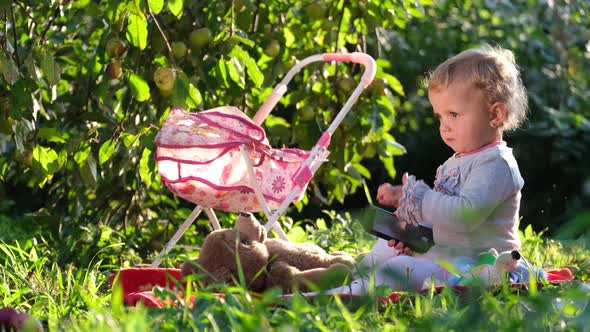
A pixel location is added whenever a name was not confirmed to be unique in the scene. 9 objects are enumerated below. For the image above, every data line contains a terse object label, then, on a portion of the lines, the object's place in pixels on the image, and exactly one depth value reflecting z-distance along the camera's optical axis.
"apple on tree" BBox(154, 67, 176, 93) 6.24
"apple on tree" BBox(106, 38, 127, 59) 6.32
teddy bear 5.02
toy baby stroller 6.06
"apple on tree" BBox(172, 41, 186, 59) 6.64
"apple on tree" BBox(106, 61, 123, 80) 6.31
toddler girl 5.14
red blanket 5.50
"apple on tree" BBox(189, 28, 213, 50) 6.61
